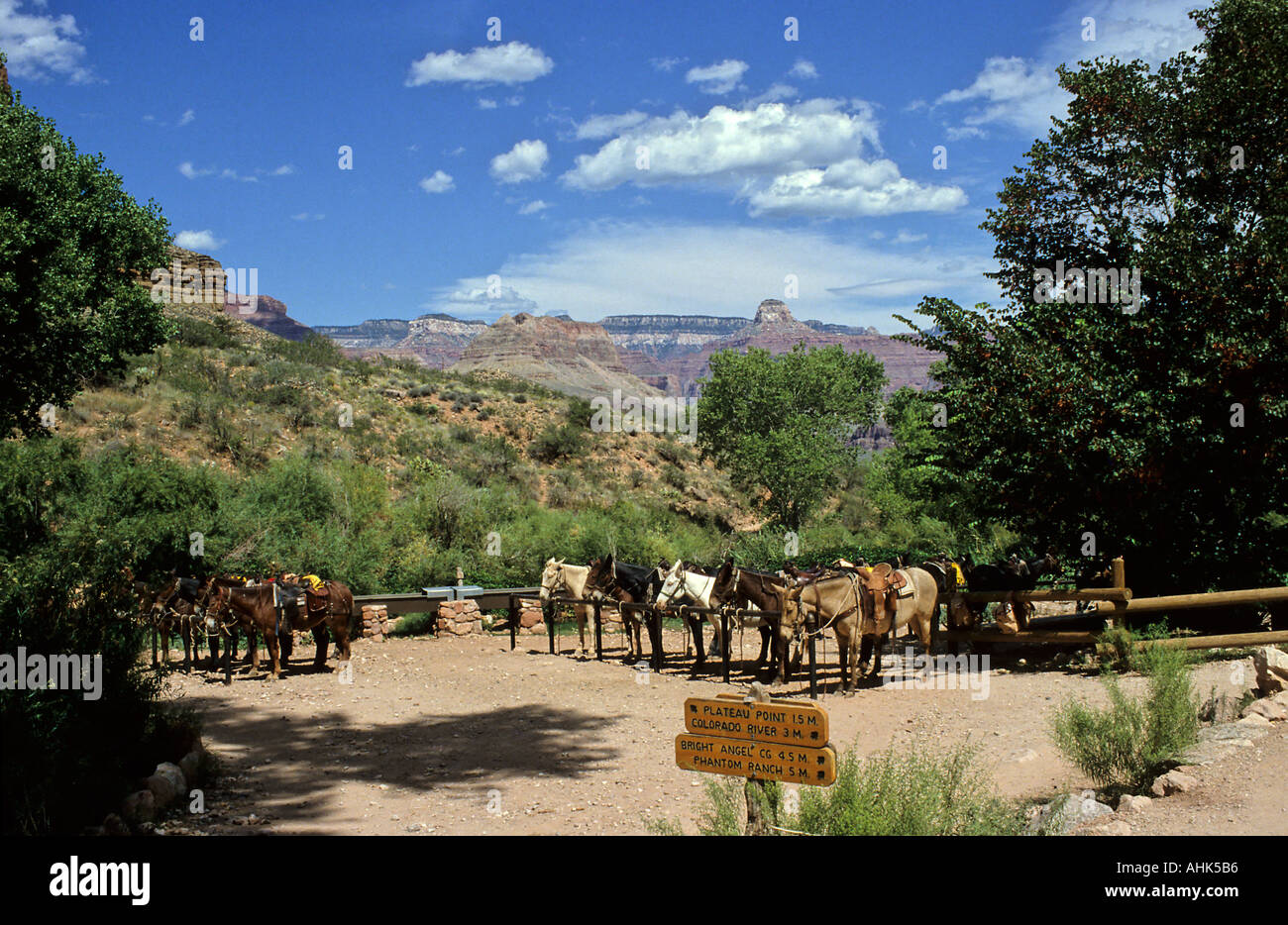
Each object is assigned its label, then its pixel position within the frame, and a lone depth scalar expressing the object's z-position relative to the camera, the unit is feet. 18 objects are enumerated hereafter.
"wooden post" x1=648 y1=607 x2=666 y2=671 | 53.98
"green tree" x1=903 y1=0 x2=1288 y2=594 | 43.55
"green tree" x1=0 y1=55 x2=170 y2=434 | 48.34
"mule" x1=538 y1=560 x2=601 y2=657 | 62.44
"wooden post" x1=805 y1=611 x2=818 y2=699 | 42.78
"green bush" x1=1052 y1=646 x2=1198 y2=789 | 26.04
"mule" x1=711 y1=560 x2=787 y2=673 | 47.37
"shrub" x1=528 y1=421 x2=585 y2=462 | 164.15
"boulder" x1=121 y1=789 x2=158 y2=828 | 24.89
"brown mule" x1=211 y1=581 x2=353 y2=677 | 51.19
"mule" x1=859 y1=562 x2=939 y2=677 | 45.70
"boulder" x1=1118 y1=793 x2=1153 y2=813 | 22.76
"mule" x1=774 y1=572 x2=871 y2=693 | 44.04
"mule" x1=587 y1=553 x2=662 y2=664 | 58.41
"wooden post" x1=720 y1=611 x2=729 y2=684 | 49.93
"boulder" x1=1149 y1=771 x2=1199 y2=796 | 23.65
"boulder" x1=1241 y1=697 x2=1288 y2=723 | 27.99
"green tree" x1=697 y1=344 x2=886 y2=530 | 146.92
